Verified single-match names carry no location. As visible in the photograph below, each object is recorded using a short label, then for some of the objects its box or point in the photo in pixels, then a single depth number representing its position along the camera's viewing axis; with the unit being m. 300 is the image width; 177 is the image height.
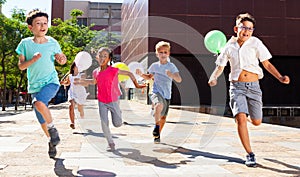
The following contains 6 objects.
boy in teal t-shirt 4.66
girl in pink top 5.48
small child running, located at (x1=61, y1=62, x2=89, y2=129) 8.15
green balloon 7.98
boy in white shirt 4.67
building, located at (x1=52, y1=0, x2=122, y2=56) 64.75
